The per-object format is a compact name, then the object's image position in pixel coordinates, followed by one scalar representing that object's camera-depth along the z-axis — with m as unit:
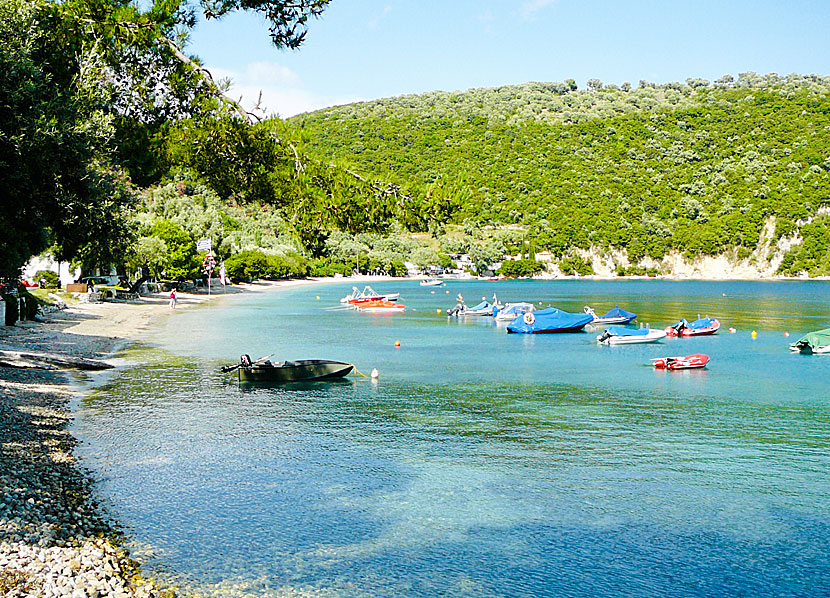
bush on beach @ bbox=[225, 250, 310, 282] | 113.94
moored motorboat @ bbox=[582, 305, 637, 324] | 62.34
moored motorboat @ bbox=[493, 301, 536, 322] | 66.38
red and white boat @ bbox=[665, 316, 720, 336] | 53.66
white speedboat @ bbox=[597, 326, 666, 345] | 47.72
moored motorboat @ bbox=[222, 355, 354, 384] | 29.27
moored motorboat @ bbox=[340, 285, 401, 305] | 82.06
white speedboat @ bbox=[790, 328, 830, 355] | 43.69
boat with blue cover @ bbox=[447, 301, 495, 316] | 72.81
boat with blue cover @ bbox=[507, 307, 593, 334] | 55.84
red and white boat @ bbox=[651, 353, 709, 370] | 36.99
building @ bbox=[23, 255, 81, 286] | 73.62
